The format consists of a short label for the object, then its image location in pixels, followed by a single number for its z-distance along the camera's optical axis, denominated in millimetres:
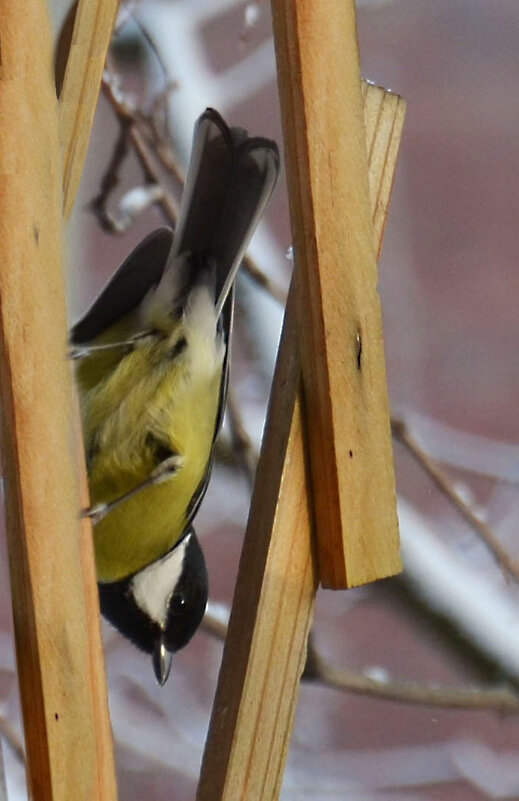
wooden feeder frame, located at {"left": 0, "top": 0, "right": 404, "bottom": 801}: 3408
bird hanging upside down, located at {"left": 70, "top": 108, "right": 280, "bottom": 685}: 3495
